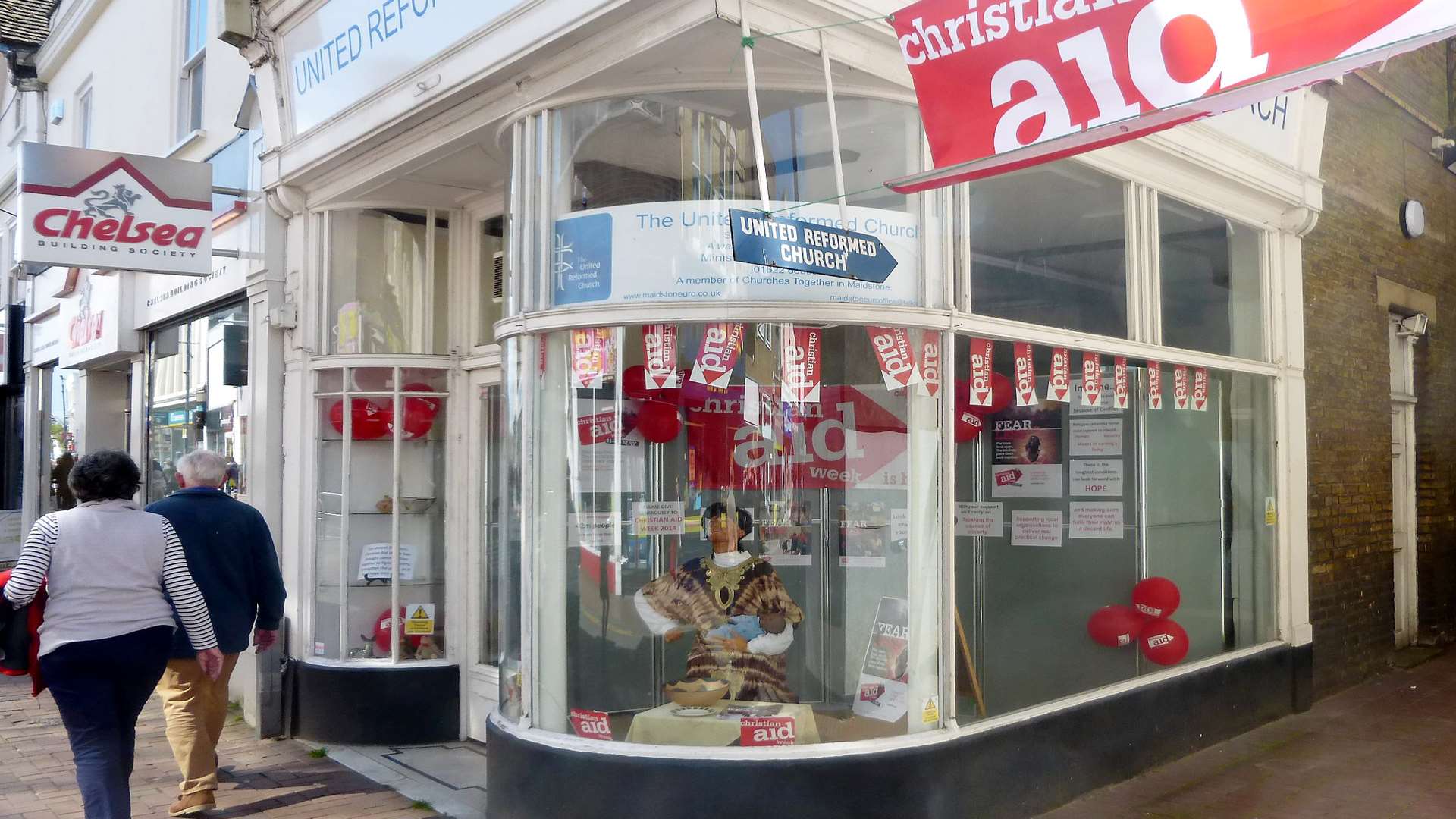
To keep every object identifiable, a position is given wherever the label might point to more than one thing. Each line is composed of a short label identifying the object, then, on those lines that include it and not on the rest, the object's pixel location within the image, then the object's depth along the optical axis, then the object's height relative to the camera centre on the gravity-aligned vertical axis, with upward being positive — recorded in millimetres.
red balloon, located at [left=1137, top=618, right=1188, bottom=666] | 6816 -1146
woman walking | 4668 -641
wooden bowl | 5211 -1081
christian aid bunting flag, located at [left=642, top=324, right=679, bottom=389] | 5082 +411
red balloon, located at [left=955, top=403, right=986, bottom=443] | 5668 +114
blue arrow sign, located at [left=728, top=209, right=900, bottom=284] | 4891 +849
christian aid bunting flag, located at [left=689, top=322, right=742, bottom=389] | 5051 +416
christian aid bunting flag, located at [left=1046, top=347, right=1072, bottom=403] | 6125 +373
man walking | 5531 -699
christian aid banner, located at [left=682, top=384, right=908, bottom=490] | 5211 +20
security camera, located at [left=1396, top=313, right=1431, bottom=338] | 9422 +959
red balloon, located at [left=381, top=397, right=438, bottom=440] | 7160 +197
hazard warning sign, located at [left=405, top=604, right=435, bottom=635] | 7105 -1028
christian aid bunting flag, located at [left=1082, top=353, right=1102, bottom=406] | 6355 +369
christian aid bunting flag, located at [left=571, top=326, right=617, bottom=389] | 5172 +412
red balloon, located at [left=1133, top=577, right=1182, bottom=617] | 6965 -899
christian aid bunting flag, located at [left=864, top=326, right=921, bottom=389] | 5199 +409
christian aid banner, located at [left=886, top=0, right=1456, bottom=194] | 3410 +1234
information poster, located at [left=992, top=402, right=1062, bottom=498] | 6457 -44
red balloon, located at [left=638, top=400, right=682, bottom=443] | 5258 +114
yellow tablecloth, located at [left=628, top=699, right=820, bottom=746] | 5031 -1206
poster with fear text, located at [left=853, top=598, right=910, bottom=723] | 5230 -993
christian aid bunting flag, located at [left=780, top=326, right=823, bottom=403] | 5082 +365
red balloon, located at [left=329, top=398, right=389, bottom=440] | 7129 +179
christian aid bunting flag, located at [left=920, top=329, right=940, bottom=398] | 5281 +389
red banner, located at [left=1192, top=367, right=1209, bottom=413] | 7305 +357
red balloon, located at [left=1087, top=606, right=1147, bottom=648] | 6723 -1035
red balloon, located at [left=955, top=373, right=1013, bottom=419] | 5598 +256
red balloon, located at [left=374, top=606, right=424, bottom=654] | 7059 -1089
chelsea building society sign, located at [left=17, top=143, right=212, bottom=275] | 6945 +1428
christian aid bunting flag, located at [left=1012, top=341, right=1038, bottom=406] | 5883 +368
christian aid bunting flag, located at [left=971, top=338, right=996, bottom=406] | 5598 +374
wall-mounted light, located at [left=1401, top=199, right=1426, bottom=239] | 9336 +1801
